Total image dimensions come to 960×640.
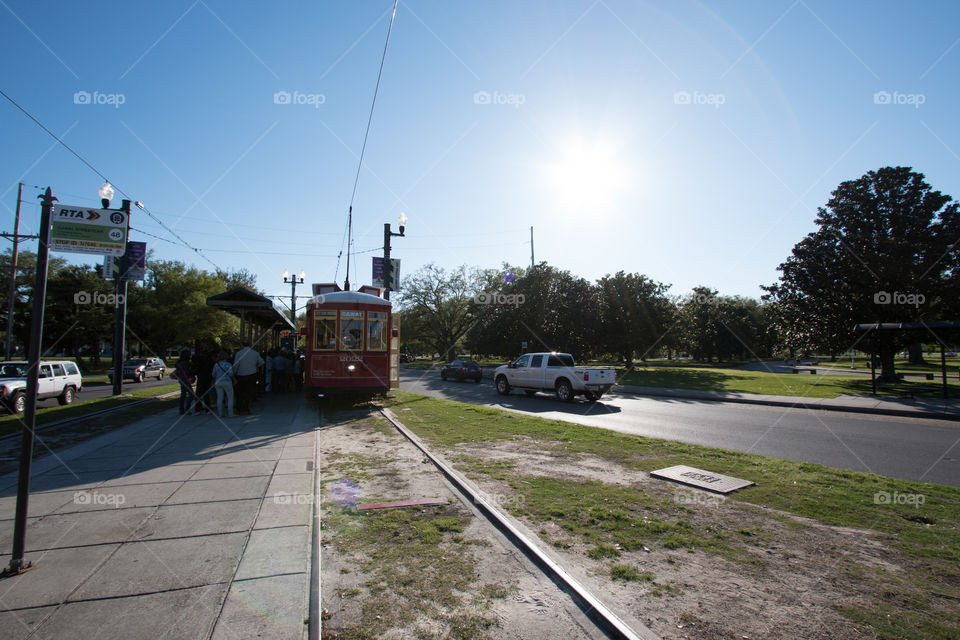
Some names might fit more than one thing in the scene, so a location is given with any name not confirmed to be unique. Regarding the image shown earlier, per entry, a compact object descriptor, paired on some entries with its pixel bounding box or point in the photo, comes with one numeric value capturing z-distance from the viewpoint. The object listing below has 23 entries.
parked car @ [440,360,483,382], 30.75
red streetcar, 13.94
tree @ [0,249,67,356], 41.88
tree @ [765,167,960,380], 24.11
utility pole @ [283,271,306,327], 39.53
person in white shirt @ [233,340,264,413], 11.95
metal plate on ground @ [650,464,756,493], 5.94
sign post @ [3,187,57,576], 3.41
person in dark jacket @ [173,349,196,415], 12.14
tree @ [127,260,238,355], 45.41
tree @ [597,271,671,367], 36.19
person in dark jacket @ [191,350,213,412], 12.40
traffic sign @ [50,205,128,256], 3.73
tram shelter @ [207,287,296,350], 14.34
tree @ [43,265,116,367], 39.31
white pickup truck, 17.34
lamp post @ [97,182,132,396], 16.89
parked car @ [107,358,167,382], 33.03
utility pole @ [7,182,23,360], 25.44
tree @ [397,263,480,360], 63.03
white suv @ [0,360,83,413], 13.80
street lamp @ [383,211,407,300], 17.59
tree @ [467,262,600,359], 38.00
